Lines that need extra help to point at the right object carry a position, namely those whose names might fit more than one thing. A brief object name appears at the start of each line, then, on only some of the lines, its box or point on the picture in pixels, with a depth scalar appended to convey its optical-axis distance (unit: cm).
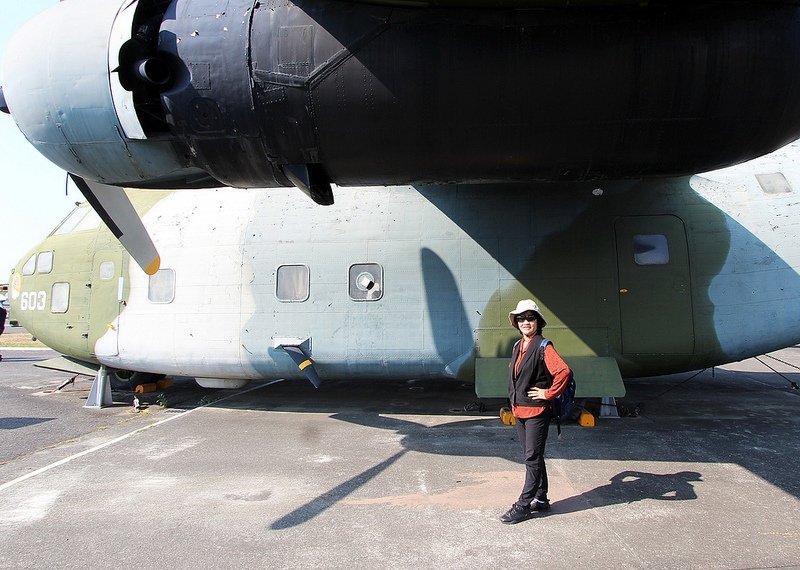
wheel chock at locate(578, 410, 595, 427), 659
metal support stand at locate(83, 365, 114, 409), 869
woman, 389
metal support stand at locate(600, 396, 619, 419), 698
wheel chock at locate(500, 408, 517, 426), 681
